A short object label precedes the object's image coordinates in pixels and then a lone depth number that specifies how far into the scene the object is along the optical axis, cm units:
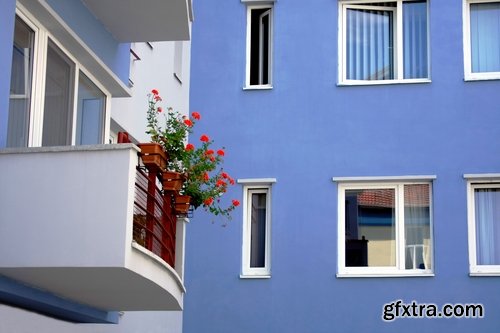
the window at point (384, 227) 1678
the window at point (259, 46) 1786
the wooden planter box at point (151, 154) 1066
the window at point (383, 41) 1753
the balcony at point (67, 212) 905
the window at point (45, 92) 984
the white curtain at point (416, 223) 1678
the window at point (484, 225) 1655
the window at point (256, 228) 1703
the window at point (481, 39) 1730
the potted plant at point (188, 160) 1138
